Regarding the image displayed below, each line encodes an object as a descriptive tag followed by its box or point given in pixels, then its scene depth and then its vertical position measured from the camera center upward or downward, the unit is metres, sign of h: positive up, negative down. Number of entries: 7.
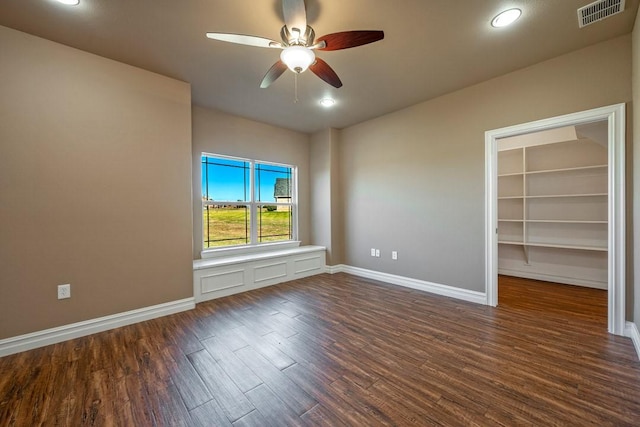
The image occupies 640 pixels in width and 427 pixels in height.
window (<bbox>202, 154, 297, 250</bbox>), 3.97 +0.21
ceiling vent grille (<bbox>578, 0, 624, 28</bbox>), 1.90 +1.55
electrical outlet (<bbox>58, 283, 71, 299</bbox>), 2.38 -0.72
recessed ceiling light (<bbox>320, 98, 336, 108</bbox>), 3.53 +1.58
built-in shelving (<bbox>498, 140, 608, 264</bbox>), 3.76 +0.24
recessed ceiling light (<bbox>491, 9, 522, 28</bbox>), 1.99 +1.56
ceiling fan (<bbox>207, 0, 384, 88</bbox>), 1.75 +1.27
